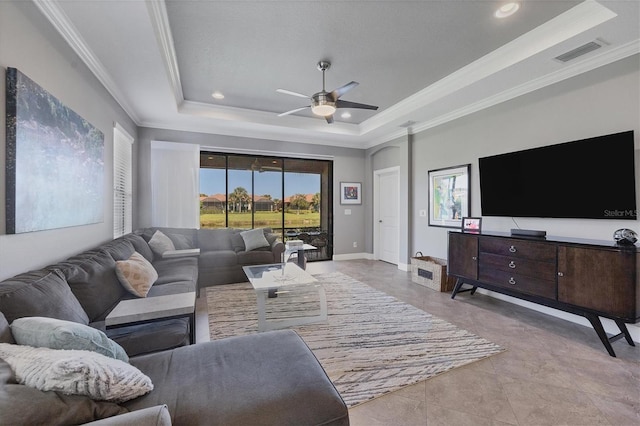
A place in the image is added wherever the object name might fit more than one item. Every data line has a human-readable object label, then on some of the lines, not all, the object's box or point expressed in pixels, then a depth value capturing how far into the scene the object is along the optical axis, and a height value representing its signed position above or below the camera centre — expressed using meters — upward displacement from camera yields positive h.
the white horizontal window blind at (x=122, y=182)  3.63 +0.45
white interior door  5.95 -0.07
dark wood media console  2.26 -0.62
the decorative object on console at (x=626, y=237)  2.32 -0.22
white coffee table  2.77 -0.78
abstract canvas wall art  1.62 +0.37
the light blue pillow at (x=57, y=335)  1.01 -0.47
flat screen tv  2.59 +0.34
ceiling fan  3.18 +1.31
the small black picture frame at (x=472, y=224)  3.68 -0.18
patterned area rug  2.05 -1.21
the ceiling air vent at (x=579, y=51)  2.53 +1.55
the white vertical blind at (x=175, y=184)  4.95 +0.52
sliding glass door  5.64 +0.37
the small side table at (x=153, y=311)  1.67 -0.64
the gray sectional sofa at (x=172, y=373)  0.82 -0.74
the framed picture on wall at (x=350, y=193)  6.55 +0.46
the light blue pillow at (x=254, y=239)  4.73 -0.47
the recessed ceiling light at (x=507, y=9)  2.32 +1.76
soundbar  3.00 -0.24
